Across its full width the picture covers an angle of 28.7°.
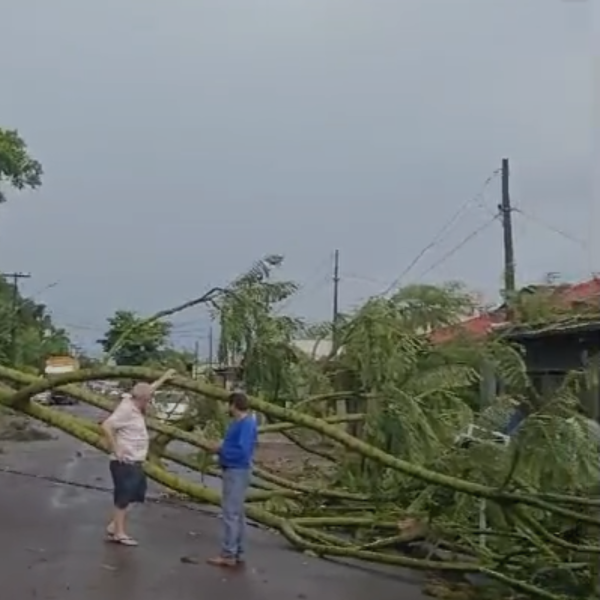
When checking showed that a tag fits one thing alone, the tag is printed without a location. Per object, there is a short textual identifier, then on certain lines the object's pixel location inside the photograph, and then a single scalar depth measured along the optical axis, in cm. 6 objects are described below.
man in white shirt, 991
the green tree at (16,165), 3369
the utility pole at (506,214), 2447
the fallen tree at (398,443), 845
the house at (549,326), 1001
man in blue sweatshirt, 940
